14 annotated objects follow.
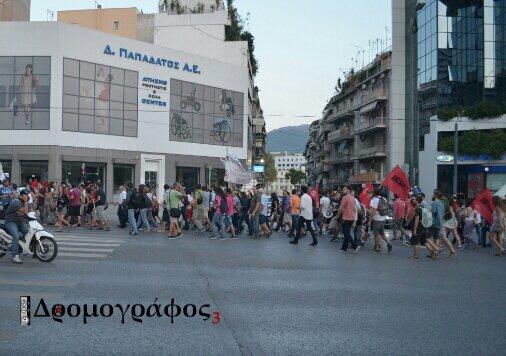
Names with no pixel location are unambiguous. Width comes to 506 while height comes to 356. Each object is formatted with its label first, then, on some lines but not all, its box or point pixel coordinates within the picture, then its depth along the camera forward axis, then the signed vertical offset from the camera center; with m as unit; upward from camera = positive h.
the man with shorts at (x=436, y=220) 15.08 -0.93
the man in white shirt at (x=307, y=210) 17.41 -0.81
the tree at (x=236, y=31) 68.75 +18.58
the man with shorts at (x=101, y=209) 21.05 -1.01
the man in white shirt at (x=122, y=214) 22.80 -1.28
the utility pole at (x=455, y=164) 36.79 +1.35
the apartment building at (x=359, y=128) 62.12 +7.03
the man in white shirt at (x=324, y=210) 22.20 -1.02
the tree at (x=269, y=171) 104.96 +2.40
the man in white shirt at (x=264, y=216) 20.53 -1.21
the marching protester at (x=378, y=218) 16.16 -0.98
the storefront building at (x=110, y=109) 45.44 +6.22
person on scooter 12.02 -0.87
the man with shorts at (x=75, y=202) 21.17 -0.76
